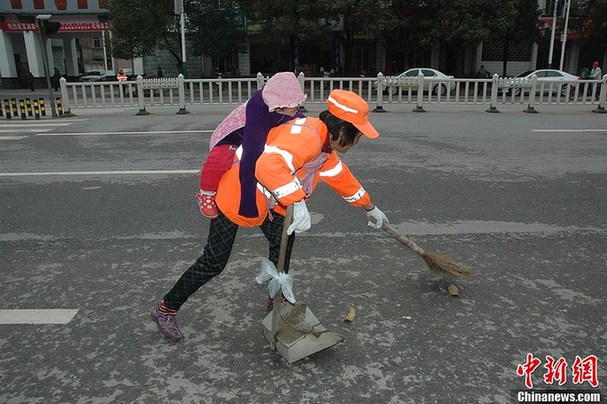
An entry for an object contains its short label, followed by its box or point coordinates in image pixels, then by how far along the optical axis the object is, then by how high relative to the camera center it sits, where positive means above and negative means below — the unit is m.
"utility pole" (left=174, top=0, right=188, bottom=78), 21.89 +2.53
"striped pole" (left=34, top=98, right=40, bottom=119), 14.55 -0.98
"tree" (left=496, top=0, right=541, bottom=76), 27.60 +2.52
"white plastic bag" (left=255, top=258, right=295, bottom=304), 2.57 -1.04
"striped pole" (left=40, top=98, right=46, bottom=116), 15.02 -1.05
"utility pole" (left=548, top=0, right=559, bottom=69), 27.96 +1.80
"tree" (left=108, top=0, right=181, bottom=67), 25.58 +2.35
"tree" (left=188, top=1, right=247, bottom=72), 28.20 +2.49
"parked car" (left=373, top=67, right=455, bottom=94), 23.61 -0.13
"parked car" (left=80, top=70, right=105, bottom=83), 34.39 -0.25
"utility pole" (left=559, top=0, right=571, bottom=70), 27.84 +2.13
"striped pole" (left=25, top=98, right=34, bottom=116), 14.65 -0.89
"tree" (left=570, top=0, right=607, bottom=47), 28.83 +2.87
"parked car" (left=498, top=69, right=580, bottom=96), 23.17 -0.31
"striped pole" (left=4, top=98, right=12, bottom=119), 14.76 -0.99
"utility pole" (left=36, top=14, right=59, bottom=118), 14.64 +1.29
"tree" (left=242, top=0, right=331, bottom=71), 26.81 +2.93
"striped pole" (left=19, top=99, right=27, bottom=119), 14.57 -0.92
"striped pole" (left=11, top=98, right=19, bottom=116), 14.73 -0.87
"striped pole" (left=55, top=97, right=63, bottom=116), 15.09 -0.97
